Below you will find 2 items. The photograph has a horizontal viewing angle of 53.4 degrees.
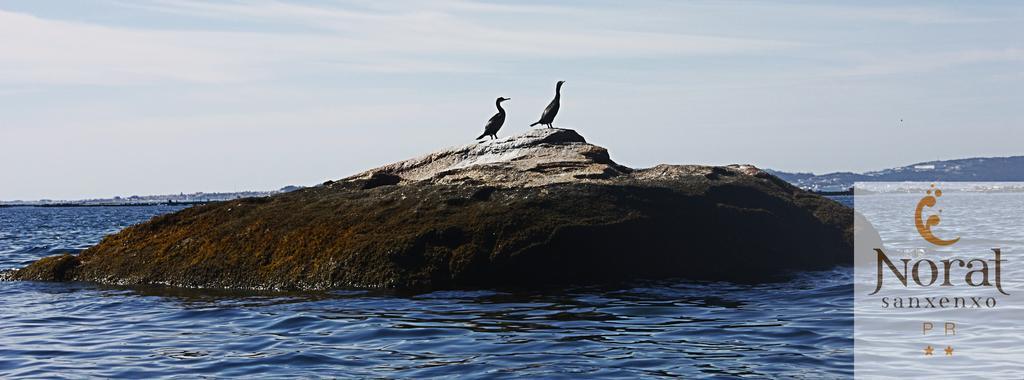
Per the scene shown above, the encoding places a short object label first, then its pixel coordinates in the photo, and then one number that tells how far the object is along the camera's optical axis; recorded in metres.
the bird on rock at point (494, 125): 19.81
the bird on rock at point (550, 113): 20.17
